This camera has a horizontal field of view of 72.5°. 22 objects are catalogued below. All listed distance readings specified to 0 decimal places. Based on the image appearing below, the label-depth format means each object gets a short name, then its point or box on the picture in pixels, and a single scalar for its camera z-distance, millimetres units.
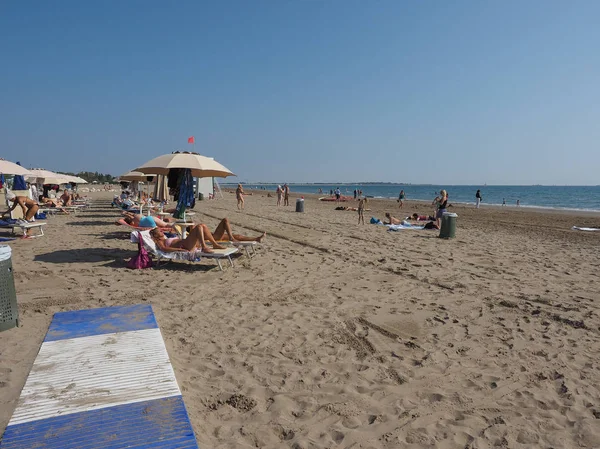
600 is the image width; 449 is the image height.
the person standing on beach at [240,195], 22408
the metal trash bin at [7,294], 4047
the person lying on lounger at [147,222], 8781
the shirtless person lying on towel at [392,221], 14836
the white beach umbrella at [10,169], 8586
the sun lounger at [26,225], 9953
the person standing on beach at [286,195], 27047
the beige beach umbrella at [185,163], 8561
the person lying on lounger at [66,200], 20109
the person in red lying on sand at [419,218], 16555
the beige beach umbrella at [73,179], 21691
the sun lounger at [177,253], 6965
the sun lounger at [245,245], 7842
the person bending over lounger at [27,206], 11117
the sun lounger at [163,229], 8641
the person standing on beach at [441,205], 13552
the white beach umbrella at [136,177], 19108
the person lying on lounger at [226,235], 7946
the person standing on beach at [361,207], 15213
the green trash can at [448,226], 11742
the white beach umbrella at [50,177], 19975
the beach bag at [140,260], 6988
